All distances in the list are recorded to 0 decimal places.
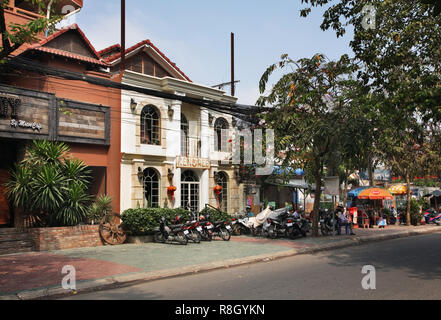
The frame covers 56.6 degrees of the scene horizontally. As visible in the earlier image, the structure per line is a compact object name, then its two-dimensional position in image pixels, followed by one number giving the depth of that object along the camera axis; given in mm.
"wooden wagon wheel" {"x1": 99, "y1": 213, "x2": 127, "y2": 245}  15000
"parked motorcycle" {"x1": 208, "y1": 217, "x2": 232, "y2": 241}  16719
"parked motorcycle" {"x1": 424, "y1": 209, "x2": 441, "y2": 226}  25938
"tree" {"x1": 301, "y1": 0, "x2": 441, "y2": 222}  10852
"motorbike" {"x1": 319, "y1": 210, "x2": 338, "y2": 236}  18312
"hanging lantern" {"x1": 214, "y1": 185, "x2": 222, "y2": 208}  20344
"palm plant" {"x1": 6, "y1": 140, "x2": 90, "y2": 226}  13398
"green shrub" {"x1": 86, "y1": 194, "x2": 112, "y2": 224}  15164
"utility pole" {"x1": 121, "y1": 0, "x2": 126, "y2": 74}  17125
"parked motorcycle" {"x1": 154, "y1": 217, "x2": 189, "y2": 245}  15203
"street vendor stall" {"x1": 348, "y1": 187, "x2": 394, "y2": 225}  22750
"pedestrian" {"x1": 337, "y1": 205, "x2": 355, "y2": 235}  18422
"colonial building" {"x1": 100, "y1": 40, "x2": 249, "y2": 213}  17156
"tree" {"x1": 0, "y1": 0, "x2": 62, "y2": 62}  8367
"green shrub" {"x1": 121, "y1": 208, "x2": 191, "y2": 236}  15562
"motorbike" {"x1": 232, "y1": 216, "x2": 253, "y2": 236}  18750
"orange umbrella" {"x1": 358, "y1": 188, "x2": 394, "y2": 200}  22672
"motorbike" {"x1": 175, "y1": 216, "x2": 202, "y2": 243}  15355
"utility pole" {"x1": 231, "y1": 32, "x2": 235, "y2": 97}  23219
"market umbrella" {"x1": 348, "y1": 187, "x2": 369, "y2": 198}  23678
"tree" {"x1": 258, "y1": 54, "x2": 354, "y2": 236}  15148
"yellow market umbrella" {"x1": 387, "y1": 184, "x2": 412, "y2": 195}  26750
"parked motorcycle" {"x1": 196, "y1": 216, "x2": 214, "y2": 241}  16234
